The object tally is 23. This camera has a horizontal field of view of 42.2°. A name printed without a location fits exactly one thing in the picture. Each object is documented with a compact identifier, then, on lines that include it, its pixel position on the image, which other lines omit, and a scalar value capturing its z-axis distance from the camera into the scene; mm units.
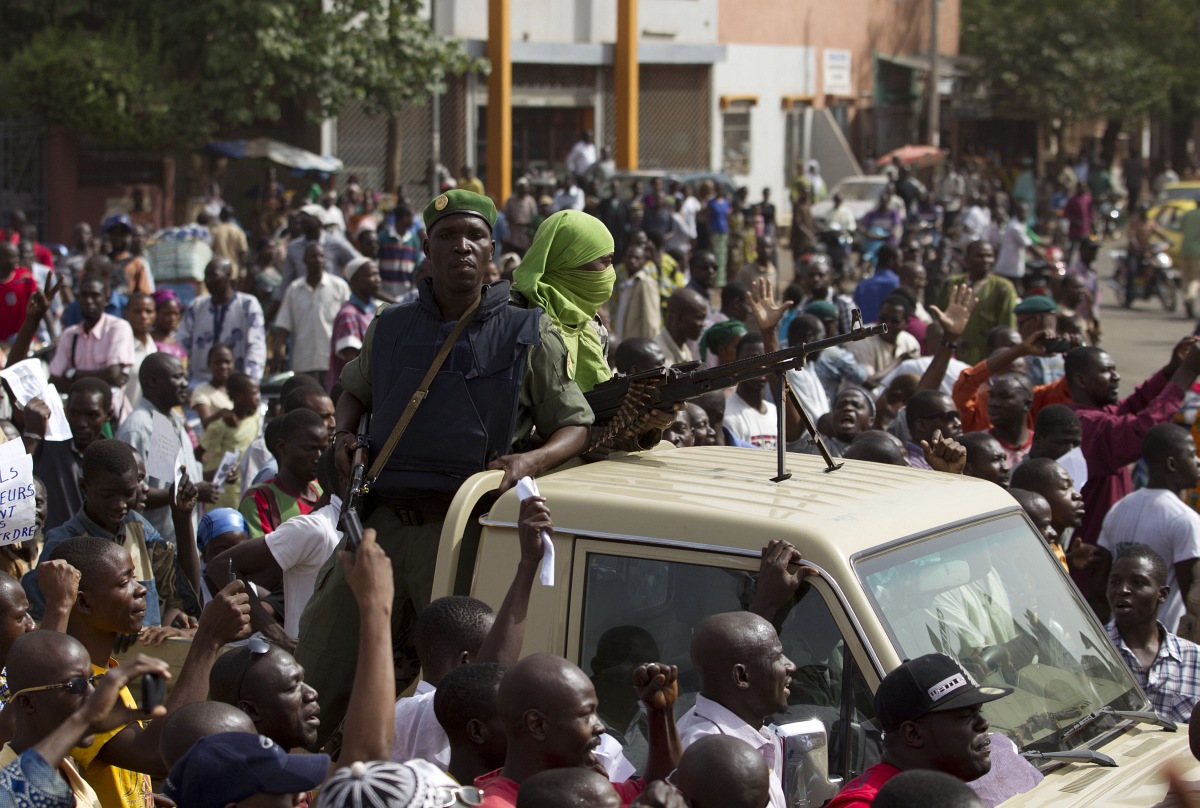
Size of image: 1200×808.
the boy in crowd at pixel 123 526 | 5727
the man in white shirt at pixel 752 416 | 8133
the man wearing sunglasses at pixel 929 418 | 7328
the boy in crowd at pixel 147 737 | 3982
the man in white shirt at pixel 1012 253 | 17047
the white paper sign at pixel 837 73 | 37219
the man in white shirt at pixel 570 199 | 22784
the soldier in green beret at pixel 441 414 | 4453
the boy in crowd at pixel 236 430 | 8734
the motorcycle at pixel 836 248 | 20500
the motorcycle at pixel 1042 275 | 15438
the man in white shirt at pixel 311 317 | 11375
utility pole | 37000
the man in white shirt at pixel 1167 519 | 6398
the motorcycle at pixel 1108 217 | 33406
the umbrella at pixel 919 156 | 34594
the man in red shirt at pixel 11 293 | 11156
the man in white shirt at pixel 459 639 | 3900
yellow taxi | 25438
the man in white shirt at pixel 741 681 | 3652
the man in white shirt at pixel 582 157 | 28547
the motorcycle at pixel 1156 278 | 23250
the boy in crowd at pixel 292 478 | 6398
